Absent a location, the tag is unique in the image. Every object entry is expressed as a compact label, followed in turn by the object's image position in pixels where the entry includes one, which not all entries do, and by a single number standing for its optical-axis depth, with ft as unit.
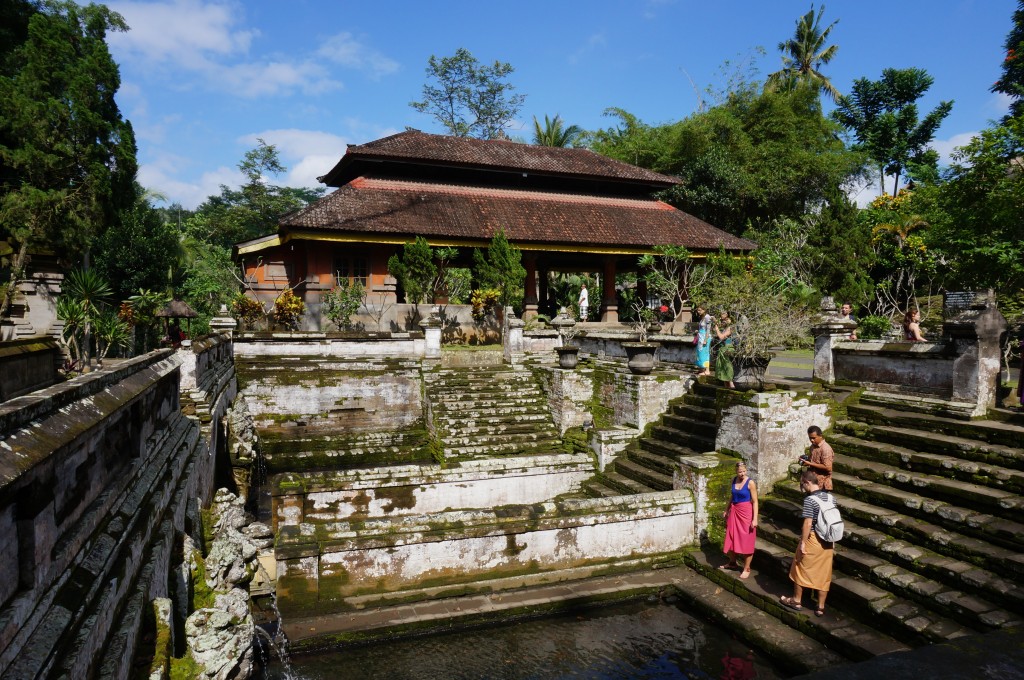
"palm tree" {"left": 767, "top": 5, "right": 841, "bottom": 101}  135.33
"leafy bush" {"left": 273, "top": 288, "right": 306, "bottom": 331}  54.34
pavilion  59.93
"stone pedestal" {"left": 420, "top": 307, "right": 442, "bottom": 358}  48.80
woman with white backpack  19.56
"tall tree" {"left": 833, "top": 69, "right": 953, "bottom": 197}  112.78
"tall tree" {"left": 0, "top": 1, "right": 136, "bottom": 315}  62.59
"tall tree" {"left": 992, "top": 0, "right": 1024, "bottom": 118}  97.19
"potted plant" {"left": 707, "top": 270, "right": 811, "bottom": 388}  28.89
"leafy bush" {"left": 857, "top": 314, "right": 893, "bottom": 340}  55.84
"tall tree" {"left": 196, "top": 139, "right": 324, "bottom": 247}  134.72
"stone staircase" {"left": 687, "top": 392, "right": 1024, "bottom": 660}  18.15
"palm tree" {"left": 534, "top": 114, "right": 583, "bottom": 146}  129.39
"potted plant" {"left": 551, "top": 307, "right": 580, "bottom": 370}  52.32
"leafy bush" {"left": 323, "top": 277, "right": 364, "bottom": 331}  55.21
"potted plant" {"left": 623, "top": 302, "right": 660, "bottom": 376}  36.37
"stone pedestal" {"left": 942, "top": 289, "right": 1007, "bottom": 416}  24.92
